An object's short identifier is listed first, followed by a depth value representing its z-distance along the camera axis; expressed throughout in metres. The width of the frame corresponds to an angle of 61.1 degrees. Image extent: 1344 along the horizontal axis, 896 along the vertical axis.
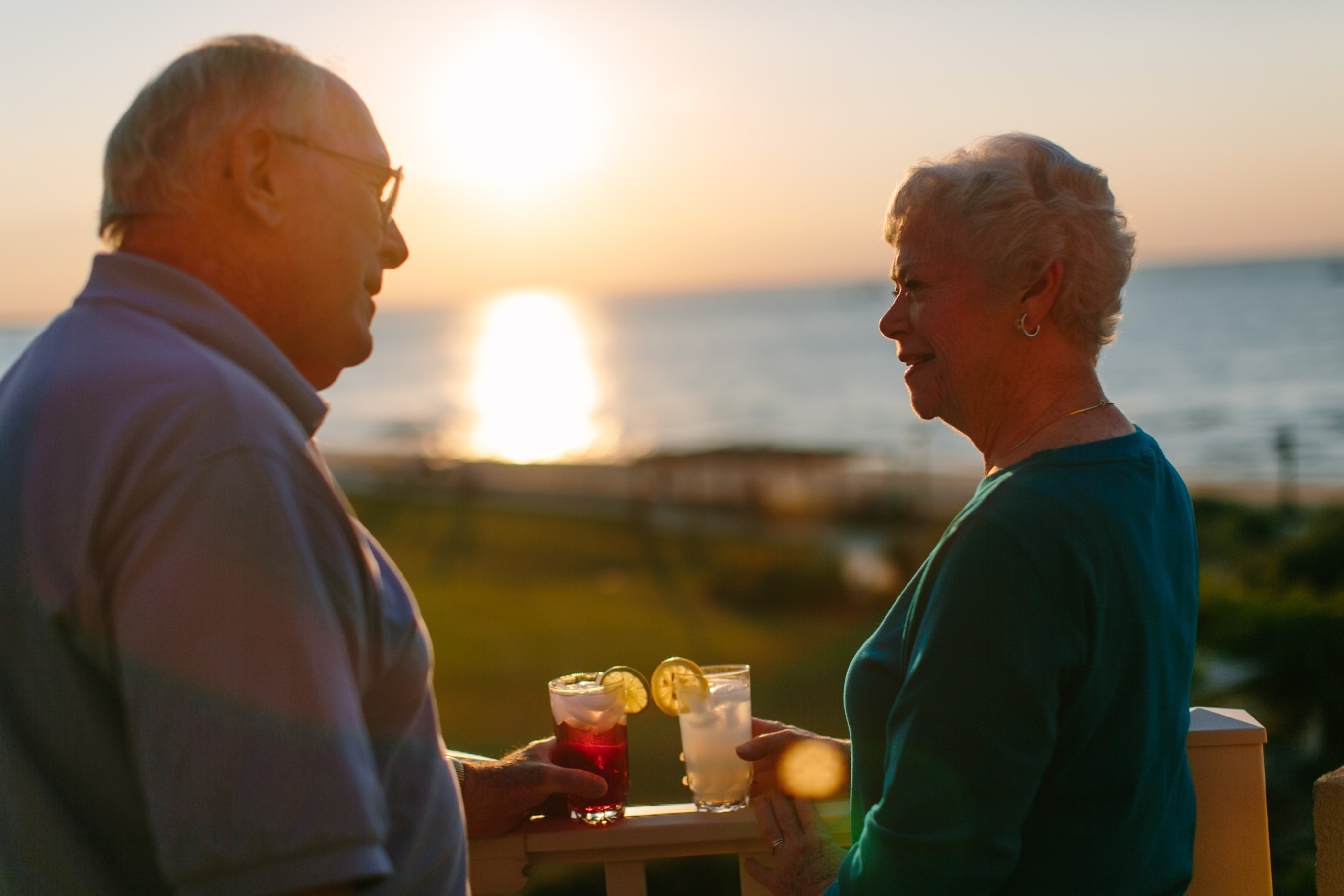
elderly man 1.08
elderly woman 1.62
